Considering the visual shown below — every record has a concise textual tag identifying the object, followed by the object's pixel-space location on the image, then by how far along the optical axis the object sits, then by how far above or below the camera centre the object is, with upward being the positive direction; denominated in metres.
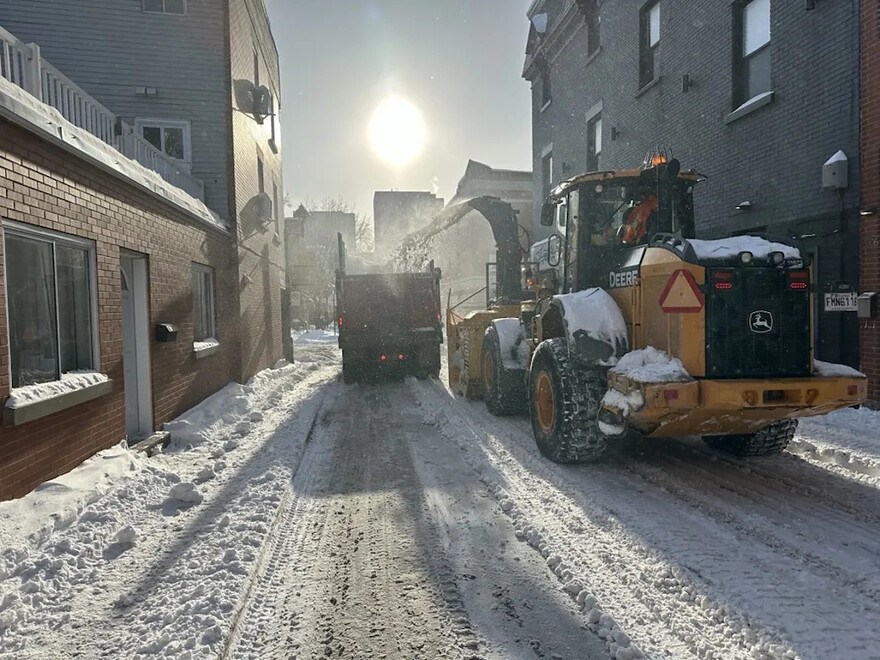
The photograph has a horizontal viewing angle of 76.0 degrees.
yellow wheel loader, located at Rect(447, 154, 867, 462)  4.25 -0.21
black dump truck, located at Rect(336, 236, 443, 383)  12.02 -0.27
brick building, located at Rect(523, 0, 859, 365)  7.45 +3.46
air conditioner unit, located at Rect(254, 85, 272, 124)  12.06 +4.61
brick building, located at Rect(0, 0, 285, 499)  4.31 +0.88
